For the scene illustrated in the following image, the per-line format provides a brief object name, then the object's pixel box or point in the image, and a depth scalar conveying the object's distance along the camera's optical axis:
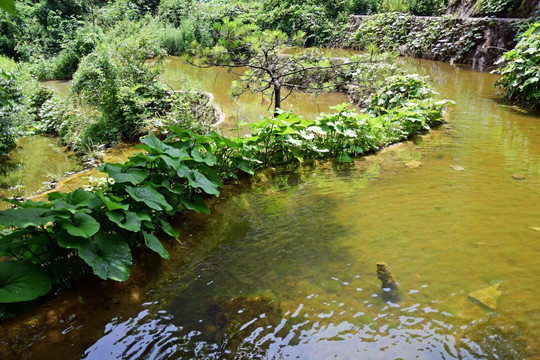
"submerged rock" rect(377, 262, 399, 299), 2.24
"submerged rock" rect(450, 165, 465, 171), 4.25
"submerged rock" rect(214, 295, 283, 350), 1.97
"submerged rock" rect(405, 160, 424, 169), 4.45
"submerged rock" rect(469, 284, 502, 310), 2.10
